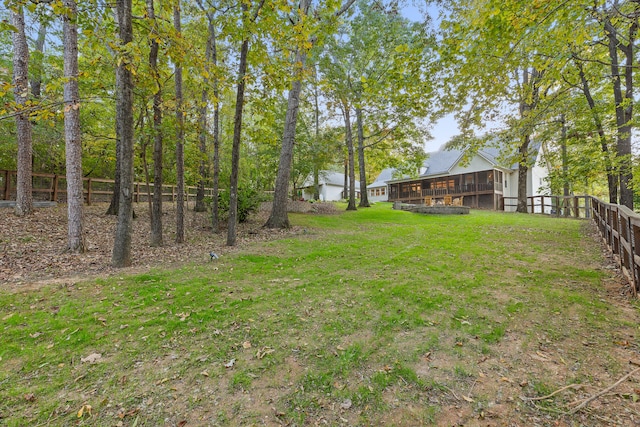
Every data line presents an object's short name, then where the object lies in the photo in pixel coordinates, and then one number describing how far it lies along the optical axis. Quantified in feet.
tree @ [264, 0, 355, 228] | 32.56
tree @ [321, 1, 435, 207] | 48.55
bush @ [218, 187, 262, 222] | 32.07
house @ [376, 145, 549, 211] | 80.18
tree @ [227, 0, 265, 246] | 21.39
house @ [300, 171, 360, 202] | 121.08
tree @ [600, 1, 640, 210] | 23.38
